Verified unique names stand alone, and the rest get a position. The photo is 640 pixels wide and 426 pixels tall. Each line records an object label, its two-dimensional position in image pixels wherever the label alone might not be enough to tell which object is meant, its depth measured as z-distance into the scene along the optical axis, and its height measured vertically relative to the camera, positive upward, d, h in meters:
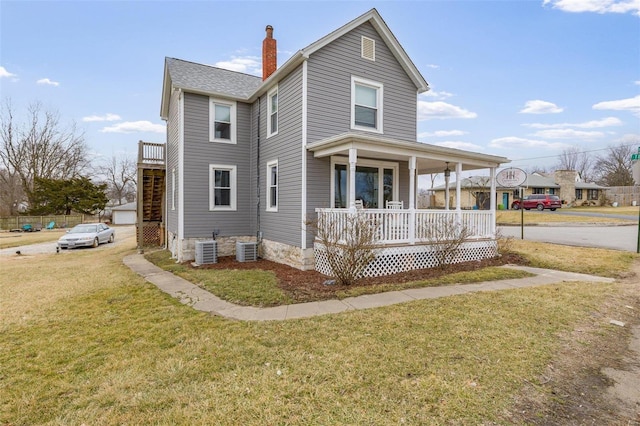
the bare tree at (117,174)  53.34 +5.38
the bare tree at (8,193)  36.03 +1.31
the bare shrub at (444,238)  9.12 -0.95
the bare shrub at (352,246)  7.35 -0.98
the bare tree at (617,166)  48.69 +6.79
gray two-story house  9.08 +1.68
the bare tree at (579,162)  62.44 +9.33
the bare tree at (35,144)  36.06 +7.27
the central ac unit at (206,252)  10.70 -1.63
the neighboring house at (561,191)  41.72 +2.18
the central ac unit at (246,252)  10.95 -1.66
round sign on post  14.16 +1.39
